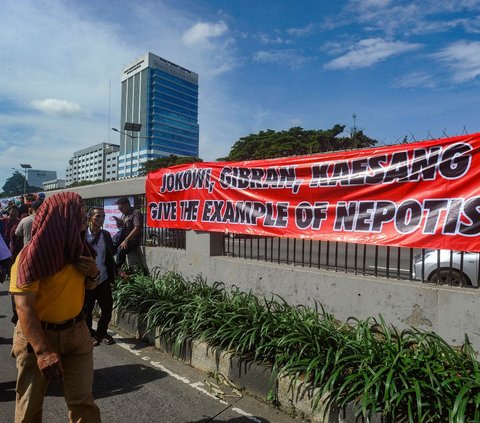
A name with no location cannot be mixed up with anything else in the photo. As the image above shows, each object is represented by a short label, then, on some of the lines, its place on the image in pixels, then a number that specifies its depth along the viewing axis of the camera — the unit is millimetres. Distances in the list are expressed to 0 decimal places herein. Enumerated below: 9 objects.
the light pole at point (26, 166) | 44312
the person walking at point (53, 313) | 2188
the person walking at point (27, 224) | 5180
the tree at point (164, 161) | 60434
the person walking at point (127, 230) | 7109
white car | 3803
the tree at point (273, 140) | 44594
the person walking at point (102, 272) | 5195
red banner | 3611
